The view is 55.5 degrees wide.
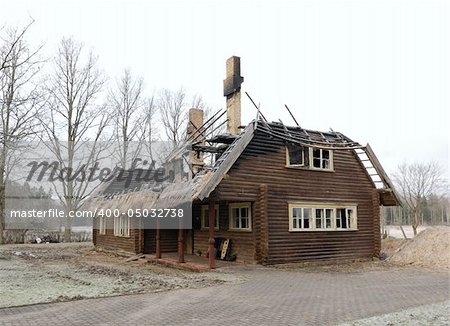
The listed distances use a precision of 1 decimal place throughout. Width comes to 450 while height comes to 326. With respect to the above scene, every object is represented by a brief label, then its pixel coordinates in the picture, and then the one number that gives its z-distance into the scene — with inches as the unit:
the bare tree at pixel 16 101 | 576.1
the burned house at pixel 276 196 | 659.4
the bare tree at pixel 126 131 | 1616.6
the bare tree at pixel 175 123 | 1723.7
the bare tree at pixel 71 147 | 1402.6
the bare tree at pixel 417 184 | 2215.4
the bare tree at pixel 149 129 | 1667.7
